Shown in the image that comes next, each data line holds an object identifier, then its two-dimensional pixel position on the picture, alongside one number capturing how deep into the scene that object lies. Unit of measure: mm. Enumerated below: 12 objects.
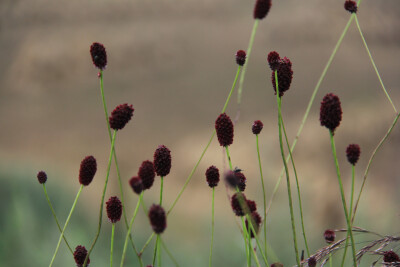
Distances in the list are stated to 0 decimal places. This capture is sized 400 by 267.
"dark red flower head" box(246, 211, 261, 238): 1278
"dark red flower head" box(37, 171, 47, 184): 1389
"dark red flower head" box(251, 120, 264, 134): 1356
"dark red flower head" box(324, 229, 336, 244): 1323
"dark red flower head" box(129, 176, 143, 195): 1212
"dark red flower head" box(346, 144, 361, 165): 1260
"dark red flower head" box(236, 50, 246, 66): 1332
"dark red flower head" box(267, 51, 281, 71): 1287
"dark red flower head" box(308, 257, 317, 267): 1315
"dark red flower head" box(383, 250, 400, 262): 1365
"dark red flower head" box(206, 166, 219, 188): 1333
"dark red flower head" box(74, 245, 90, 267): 1339
